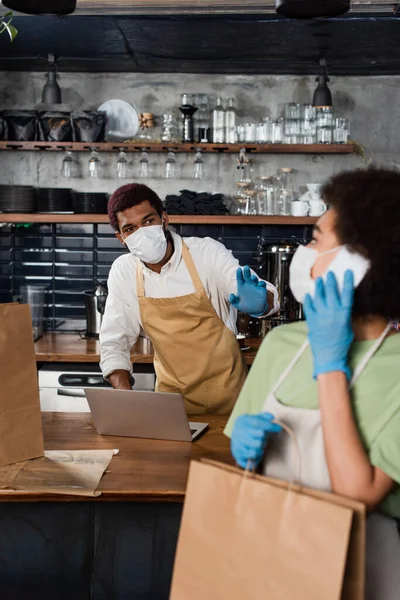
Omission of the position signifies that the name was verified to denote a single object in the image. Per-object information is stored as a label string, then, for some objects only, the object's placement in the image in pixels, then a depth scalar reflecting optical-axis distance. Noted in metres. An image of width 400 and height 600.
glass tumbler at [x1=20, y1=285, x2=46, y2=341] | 5.34
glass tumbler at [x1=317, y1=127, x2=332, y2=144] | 5.39
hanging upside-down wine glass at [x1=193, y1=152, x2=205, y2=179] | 5.48
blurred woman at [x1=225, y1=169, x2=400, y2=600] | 1.41
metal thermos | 5.04
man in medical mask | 3.25
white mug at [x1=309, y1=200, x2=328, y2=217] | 5.37
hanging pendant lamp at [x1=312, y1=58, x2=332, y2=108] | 5.04
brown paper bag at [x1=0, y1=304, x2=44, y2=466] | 2.20
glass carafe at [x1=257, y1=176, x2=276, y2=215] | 5.44
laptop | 2.39
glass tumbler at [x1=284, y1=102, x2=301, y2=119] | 5.38
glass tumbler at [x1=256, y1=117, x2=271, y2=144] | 5.39
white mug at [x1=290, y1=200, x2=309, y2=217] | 5.36
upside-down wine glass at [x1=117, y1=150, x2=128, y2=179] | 5.42
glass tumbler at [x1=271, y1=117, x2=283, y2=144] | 5.41
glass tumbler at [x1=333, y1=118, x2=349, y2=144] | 5.39
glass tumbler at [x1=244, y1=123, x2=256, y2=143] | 5.41
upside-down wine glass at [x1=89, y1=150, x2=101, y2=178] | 5.38
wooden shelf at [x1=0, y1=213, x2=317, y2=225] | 5.32
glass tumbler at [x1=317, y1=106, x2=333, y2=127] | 5.38
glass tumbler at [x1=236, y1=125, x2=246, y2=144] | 5.44
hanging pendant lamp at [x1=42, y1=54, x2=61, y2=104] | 5.04
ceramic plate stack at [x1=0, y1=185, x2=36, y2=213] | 5.35
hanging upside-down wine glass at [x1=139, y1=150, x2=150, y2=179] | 5.49
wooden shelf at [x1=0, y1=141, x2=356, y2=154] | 5.35
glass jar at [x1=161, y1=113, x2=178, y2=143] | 5.47
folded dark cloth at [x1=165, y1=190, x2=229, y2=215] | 5.36
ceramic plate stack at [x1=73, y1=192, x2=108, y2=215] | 5.38
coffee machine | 5.07
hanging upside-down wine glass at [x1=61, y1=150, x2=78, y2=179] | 5.48
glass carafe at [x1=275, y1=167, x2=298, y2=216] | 5.43
